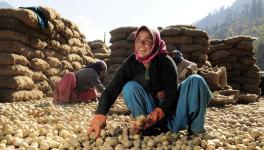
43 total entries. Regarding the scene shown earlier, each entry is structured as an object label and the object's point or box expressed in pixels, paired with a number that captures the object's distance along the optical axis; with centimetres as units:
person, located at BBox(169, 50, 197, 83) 692
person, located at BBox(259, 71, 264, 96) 1426
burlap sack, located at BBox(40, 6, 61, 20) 879
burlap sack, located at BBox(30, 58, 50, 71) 840
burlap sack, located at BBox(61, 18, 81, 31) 1040
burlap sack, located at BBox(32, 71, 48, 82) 834
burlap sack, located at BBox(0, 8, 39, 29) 795
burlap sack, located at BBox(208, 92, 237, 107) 702
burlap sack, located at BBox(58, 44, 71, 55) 989
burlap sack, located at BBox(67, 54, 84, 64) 1021
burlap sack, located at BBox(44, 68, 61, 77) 895
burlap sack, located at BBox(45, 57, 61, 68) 912
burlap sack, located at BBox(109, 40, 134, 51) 1164
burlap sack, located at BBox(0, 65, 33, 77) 754
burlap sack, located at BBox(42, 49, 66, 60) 911
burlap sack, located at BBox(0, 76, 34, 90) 747
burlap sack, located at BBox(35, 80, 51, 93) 842
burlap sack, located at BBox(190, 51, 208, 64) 1099
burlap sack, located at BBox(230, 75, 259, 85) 1268
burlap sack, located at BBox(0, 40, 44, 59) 778
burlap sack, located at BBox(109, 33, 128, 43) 1187
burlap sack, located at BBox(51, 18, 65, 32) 940
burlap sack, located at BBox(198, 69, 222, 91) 816
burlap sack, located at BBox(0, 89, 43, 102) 734
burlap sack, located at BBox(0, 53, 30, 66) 759
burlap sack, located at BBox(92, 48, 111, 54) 1442
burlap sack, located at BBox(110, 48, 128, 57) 1162
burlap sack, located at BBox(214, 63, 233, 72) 1265
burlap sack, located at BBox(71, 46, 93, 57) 1070
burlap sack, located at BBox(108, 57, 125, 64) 1155
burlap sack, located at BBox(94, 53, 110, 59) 1261
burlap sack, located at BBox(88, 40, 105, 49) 1459
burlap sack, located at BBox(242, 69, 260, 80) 1275
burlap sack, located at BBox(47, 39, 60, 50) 934
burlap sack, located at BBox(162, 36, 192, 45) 1092
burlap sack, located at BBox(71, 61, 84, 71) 1036
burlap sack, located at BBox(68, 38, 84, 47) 1052
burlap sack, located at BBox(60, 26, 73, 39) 1010
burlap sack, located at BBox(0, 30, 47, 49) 789
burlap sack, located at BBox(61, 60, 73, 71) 974
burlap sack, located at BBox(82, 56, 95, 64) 1116
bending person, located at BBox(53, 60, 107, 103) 709
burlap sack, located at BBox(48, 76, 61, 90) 897
